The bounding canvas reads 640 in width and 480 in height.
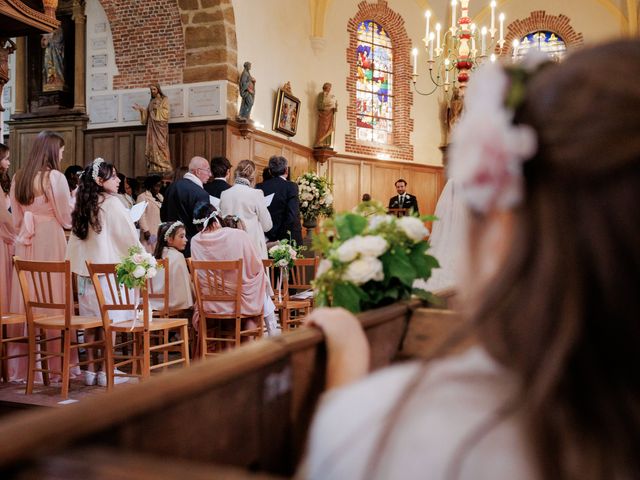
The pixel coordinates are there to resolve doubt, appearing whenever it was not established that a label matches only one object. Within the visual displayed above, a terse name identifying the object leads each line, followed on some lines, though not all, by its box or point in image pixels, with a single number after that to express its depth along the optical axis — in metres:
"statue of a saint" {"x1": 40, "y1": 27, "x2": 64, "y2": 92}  10.49
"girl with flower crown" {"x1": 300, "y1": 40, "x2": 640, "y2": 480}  0.70
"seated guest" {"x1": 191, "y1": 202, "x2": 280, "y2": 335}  5.45
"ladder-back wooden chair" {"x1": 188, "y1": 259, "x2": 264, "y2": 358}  5.16
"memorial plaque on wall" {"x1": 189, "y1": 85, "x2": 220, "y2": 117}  9.48
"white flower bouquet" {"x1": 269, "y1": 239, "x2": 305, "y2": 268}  6.20
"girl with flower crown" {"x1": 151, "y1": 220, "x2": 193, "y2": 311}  5.75
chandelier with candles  6.21
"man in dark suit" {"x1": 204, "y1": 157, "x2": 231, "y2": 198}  7.59
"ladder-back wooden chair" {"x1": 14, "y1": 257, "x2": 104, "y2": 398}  4.40
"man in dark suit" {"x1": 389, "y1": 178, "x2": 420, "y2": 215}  12.56
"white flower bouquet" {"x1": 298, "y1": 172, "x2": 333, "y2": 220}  9.87
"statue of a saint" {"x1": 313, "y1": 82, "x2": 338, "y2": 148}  12.10
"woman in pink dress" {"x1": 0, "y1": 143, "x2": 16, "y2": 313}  5.34
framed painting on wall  10.77
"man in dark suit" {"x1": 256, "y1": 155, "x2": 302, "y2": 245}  8.12
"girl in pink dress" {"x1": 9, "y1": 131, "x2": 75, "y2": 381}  5.25
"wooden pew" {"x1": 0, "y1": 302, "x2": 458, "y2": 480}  0.77
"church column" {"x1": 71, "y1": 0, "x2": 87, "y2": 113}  10.41
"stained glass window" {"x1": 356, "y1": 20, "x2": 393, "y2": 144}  13.85
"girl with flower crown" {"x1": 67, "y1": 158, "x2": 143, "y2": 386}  5.16
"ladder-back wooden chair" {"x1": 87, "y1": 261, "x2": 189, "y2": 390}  4.53
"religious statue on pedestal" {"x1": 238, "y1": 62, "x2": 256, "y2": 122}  9.48
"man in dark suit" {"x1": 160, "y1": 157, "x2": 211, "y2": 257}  6.88
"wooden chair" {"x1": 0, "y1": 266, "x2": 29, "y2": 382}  4.80
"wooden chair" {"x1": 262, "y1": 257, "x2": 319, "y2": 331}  6.32
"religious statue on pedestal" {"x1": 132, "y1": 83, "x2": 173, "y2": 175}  9.48
